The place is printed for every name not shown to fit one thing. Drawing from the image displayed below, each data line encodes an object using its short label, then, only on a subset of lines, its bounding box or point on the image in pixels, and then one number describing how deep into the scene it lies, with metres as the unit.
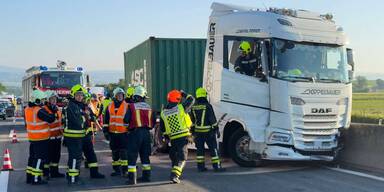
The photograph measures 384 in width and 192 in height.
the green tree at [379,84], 106.04
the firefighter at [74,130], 8.88
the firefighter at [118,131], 9.85
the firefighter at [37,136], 8.96
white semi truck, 9.83
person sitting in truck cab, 10.17
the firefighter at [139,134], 8.87
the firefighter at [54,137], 9.21
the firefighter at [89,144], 9.13
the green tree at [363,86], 101.30
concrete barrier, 10.01
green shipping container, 14.12
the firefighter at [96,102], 14.16
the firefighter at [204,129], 10.23
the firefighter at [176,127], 9.13
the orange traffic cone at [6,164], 10.65
